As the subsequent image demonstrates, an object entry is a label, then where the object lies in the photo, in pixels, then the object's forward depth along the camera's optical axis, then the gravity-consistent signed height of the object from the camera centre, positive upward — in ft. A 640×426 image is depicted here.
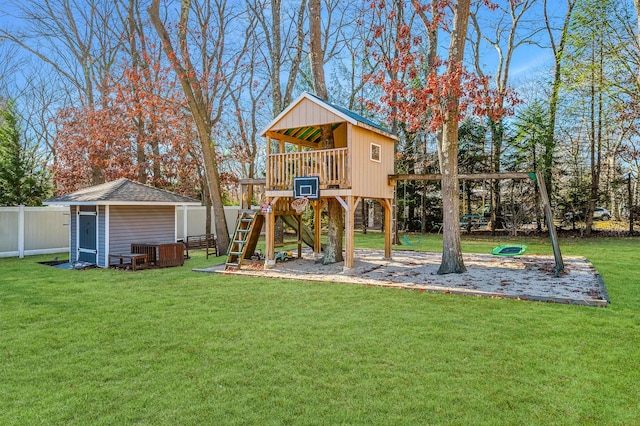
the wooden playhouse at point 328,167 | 31.60 +4.07
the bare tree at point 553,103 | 63.60 +17.73
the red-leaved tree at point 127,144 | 58.03 +11.08
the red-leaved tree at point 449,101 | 28.60 +8.29
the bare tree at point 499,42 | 68.49 +30.54
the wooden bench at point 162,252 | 36.29 -3.38
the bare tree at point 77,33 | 64.75 +31.07
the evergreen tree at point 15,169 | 50.37 +6.24
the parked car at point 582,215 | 63.36 -0.52
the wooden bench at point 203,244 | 44.87 -3.34
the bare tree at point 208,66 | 42.64 +21.26
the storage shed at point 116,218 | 36.94 -0.12
